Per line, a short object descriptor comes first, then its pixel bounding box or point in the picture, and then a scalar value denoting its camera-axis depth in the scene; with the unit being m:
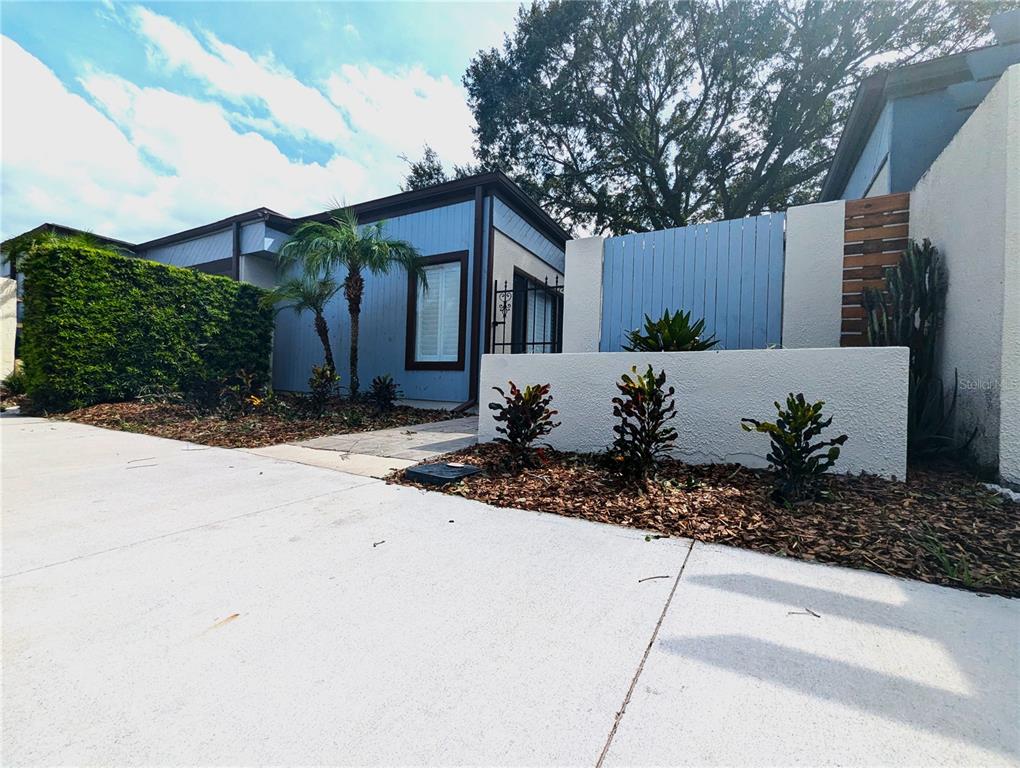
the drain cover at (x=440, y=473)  3.44
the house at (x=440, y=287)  8.01
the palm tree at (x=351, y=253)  7.38
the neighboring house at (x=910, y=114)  4.81
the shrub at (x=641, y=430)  3.16
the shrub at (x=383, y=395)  7.39
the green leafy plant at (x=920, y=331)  3.49
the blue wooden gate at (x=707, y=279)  5.02
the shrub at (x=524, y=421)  3.75
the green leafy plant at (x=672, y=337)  4.21
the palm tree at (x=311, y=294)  8.12
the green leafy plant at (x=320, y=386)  7.04
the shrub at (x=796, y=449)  2.79
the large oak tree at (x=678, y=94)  11.17
